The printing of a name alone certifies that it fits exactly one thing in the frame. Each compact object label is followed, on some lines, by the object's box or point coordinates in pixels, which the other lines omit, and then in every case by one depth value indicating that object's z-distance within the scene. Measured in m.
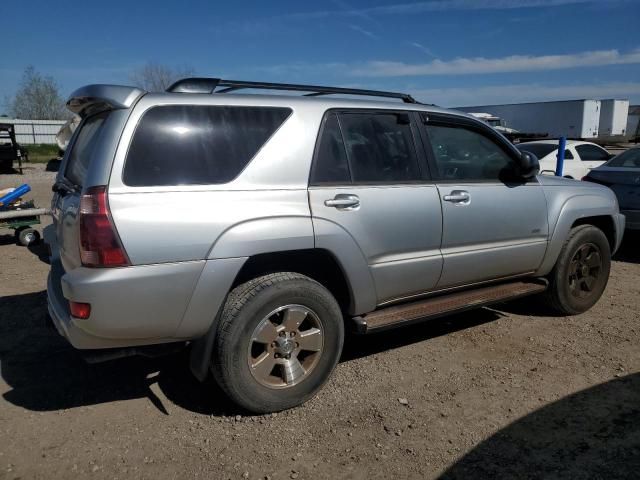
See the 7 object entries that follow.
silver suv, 2.83
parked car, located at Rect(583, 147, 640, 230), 7.27
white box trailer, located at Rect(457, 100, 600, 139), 31.78
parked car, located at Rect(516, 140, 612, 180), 12.58
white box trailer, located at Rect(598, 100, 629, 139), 33.41
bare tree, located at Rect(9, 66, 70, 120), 53.44
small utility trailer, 8.19
